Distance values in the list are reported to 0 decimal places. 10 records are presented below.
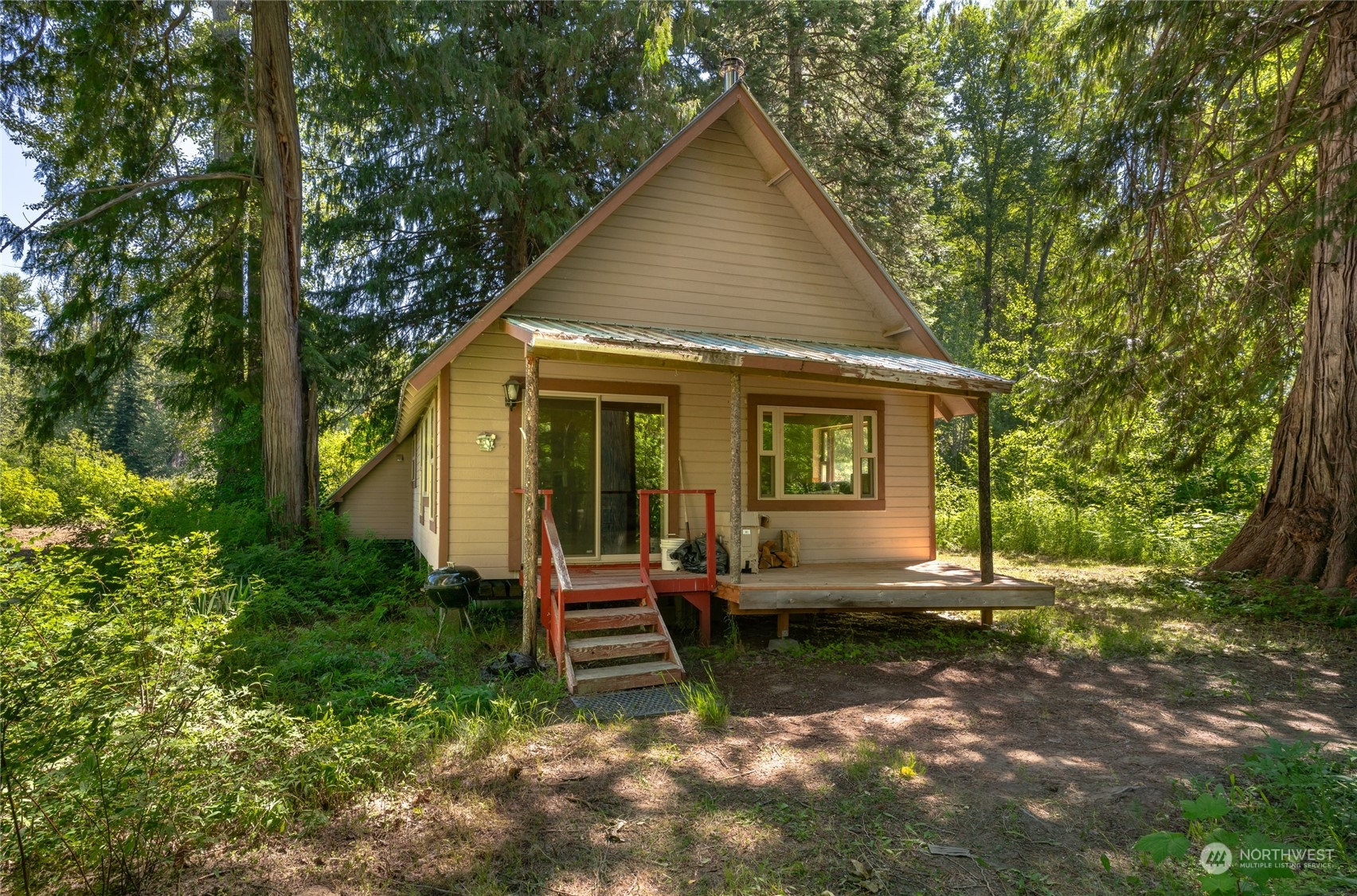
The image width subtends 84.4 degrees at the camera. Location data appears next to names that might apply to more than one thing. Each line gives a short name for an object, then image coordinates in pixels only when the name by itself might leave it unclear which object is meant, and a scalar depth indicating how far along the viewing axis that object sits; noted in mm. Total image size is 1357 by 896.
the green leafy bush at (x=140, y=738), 3166
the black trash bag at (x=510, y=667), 6504
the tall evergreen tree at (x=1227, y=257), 9047
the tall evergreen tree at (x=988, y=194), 28281
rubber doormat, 5688
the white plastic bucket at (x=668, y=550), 8820
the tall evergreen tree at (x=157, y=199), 11062
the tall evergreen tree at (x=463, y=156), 14984
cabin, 7613
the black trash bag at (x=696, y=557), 8602
